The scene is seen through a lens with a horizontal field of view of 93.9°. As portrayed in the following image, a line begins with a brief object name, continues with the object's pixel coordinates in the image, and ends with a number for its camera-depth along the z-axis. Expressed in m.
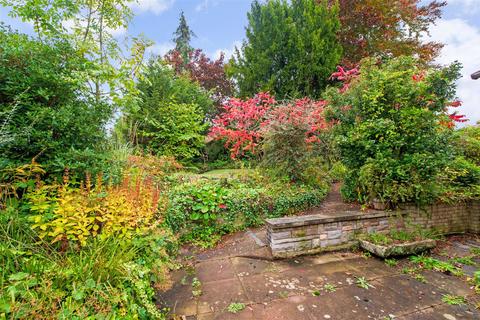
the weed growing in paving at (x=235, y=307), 2.05
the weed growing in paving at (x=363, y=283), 2.41
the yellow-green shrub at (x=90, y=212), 1.96
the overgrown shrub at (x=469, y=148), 4.99
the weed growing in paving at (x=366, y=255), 3.17
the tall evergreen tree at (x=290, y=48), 8.76
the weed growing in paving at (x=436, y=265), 2.73
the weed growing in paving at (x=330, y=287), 2.34
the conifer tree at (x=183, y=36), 17.69
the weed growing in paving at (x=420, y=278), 2.54
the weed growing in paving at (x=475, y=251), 3.28
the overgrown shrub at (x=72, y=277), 1.50
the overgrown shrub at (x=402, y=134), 3.61
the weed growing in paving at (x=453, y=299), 2.14
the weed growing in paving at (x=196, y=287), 2.32
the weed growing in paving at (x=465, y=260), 2.97
